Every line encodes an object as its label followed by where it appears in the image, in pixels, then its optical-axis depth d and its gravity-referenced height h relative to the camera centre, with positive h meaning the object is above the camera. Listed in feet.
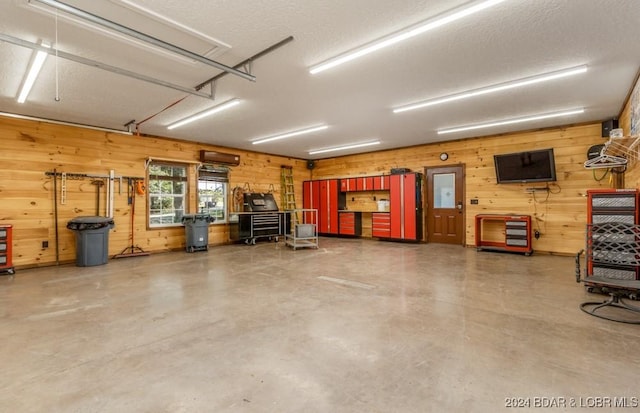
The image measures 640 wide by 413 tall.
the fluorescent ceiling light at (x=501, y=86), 12.12 +5.41
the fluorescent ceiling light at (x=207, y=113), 15.75 +5.66
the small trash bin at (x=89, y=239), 17.81 -1.71
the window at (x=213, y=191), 26.02 +1.58
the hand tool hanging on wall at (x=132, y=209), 21.42 +0.04
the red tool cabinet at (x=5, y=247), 15.75 -1.87
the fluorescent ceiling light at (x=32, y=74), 10.57 +5.60
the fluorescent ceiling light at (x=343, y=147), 26.70 +5.70
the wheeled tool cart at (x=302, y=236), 24.39 -2.42
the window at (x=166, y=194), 23.07 +1.27
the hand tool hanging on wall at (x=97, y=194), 20.24 +1.15
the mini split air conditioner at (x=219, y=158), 25.23 +4.49
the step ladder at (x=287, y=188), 32.60 +2.13
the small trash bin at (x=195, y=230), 23.12 -1.69
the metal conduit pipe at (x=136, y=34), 7.48 +5.17
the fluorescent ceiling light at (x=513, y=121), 17.42 +5.37
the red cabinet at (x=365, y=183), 29.55 +2.29
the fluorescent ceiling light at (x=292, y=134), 21.18 +5.67
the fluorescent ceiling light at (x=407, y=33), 7.97 +5.31
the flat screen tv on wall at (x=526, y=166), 19.95 +2.57
